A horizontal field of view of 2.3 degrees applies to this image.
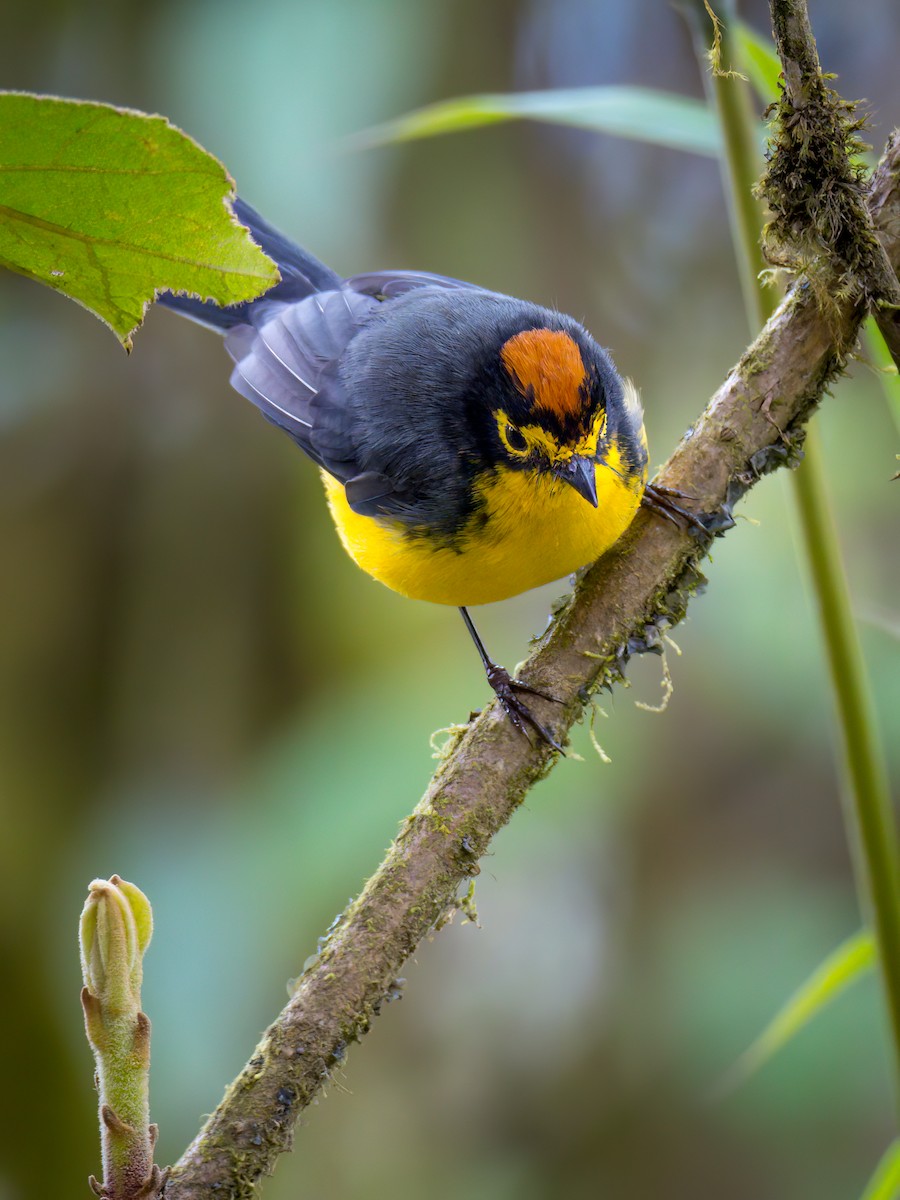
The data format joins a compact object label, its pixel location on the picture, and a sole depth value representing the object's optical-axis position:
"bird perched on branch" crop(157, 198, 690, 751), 3.04
